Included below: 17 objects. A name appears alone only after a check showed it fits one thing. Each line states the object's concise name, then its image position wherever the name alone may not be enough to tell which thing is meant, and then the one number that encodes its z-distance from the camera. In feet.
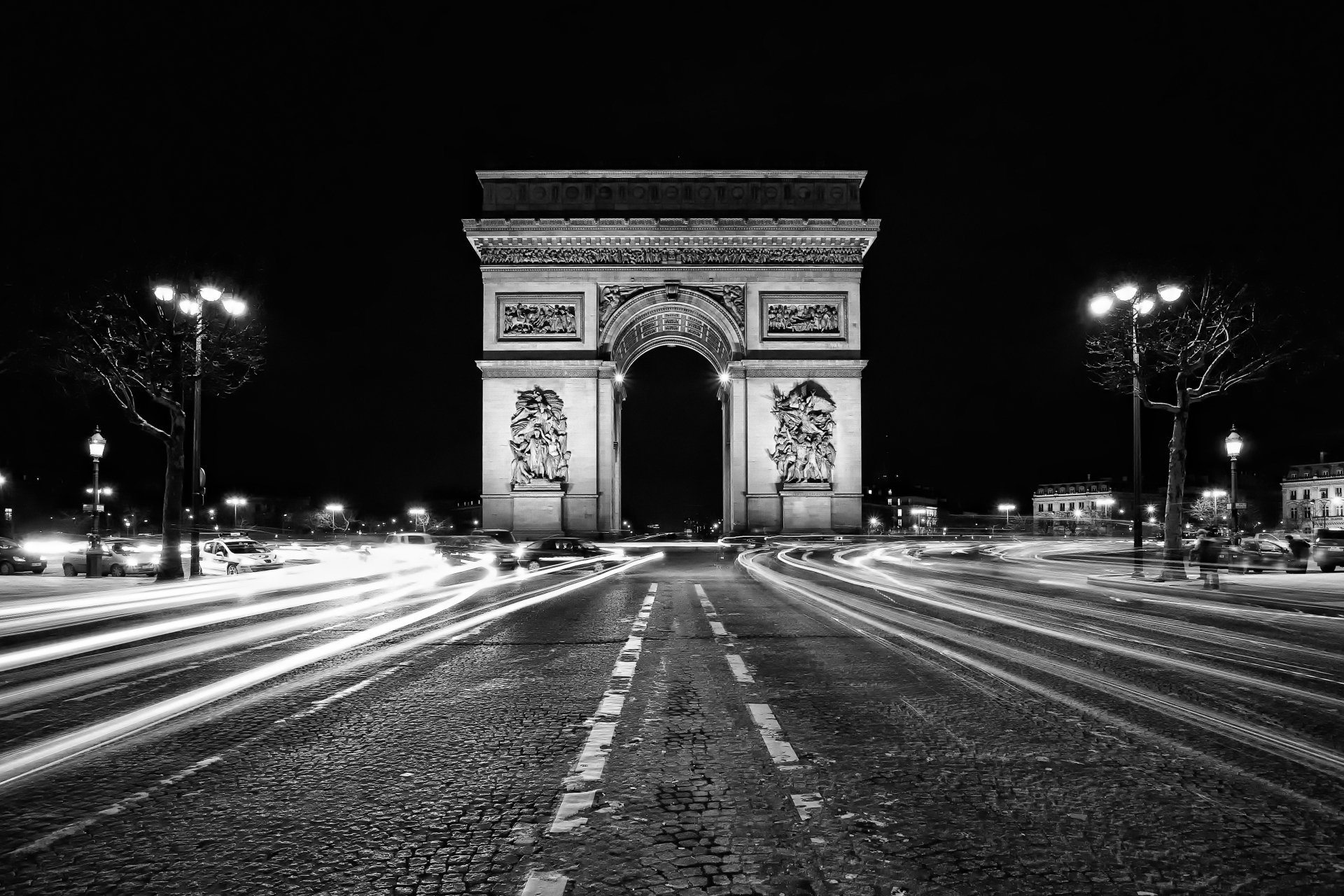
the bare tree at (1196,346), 73.00
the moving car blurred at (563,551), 111.86
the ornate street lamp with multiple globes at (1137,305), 70.13
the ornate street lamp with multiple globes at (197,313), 66.95
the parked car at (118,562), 82.69
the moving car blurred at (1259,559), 88.53
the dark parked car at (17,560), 87.84
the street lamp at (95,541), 77.56
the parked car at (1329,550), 87.76
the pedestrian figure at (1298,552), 88.74
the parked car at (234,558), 87.40
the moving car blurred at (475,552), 100.22
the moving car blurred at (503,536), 122.83
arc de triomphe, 147.64
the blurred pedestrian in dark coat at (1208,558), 64.03
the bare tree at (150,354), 68.23
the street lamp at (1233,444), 92.43
